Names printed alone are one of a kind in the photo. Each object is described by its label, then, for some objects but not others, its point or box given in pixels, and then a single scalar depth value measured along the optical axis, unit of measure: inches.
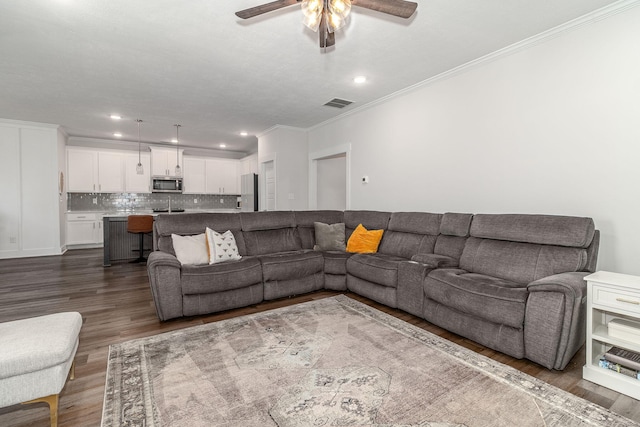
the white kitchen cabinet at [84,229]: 273.0
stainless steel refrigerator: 291.9
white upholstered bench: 53.1
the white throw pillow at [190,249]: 126.3
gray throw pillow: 165.3
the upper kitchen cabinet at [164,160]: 306.7
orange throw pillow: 152.4
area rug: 60.4
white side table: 68.1
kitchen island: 208.1
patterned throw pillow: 129.5
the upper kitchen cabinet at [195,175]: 325.7
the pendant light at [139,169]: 251.3
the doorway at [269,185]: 256.2
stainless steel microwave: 307.0
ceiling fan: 67.7
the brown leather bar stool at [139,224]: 207.8
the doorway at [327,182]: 254.4
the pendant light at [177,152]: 316.0
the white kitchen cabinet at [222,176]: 340.8
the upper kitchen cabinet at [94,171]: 277.9
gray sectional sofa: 79.7
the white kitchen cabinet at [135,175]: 300.0
